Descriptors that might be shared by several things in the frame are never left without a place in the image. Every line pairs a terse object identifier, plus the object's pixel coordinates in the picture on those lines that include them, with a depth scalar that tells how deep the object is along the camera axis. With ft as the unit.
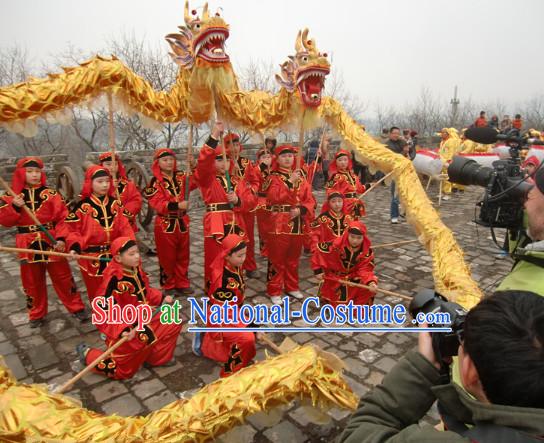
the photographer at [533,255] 4.78
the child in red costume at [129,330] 10.78
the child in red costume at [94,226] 13.50
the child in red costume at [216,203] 14.94
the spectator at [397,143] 29.25
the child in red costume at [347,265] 14.15
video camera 6.19
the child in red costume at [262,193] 18.13
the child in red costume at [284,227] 16.02
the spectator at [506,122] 50.13
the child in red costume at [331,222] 15.70
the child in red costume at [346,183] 19.40
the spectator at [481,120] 41.81
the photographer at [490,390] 2.87
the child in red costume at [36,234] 13.47
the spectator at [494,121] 45.51
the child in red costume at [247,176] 16.98
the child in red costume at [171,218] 15.93
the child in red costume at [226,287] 11.09
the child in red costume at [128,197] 15.99
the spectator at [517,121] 46.16
